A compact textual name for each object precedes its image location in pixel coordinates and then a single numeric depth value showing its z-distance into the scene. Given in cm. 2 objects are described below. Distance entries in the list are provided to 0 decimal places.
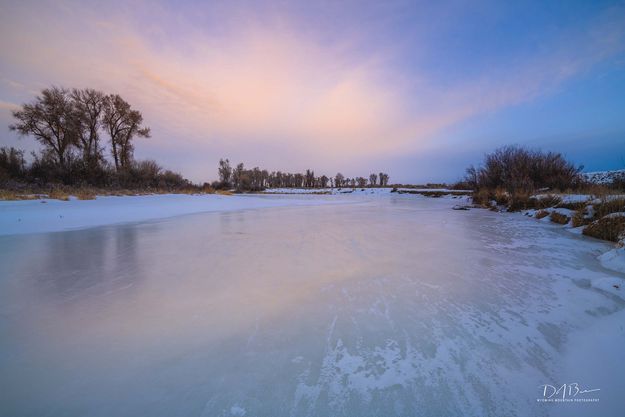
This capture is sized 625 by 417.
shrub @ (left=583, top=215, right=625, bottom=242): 400
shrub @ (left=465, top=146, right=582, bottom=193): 1096
